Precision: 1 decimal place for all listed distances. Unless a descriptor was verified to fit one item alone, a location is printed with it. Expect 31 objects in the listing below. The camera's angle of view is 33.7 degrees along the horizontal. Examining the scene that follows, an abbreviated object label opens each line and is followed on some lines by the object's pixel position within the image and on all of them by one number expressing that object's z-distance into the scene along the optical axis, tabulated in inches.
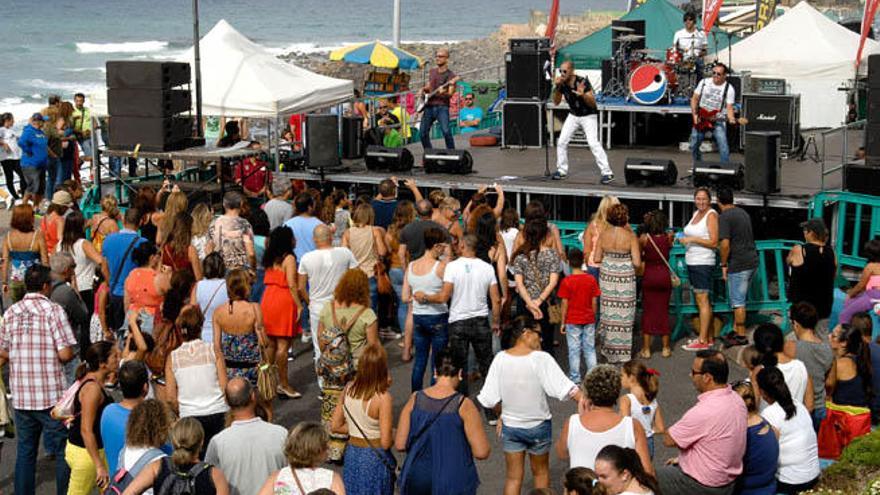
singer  603.5
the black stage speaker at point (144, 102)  649.6
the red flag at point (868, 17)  786.2
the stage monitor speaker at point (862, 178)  544.4
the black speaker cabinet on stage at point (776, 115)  707.4
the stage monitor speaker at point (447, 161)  665.0
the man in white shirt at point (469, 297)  397.7
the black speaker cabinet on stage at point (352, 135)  717.3
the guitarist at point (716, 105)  632.4
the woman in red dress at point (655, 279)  462.6
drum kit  742.5
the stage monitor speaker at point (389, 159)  675.4
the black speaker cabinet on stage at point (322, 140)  668.7
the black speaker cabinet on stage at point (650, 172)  619.5
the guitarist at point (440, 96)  684.7
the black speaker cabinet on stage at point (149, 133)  651.5
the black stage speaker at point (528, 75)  754.8
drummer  762.2
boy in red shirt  423.2
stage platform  604.4
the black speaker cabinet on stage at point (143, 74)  644.1
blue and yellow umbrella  1021.2
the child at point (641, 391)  319.6
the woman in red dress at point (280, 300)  430.3
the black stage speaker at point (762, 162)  576.4
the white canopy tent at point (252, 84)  679.1
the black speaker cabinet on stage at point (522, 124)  762.8
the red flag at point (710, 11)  928.9
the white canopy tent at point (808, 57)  833.5
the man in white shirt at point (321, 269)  430.9
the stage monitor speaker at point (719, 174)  599.8
